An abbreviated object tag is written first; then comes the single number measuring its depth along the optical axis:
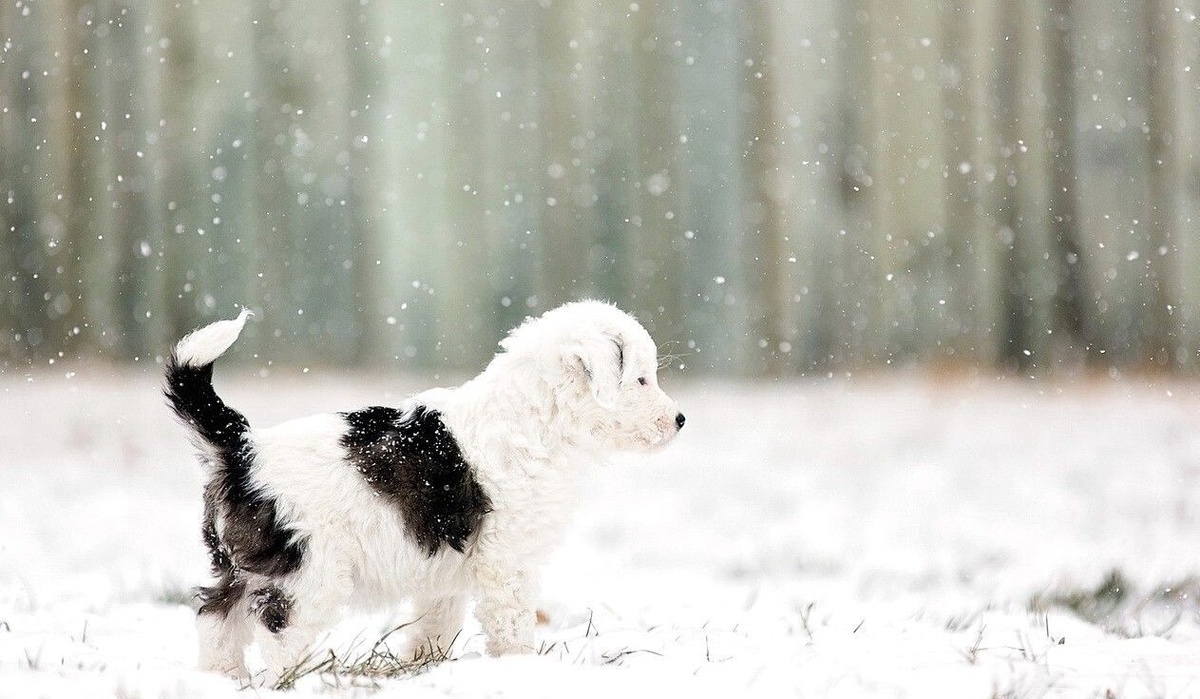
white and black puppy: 5.97
